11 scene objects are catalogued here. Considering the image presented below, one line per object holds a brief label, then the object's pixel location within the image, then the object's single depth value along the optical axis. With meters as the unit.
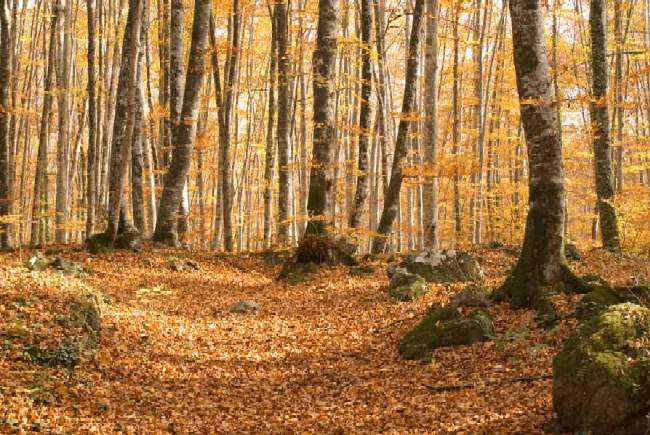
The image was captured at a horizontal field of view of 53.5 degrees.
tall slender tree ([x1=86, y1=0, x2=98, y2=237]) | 18.38
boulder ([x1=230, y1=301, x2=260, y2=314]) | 11.26
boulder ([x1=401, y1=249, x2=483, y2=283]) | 12.47
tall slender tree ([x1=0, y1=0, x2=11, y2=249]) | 14.65
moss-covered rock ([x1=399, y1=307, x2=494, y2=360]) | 8.38
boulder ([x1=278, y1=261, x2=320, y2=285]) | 13.54
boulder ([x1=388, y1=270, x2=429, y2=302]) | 11.41
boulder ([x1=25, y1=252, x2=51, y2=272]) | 10.54
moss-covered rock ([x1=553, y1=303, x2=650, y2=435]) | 4.79
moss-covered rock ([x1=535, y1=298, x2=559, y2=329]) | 8.03
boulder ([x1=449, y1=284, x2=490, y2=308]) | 9.15
